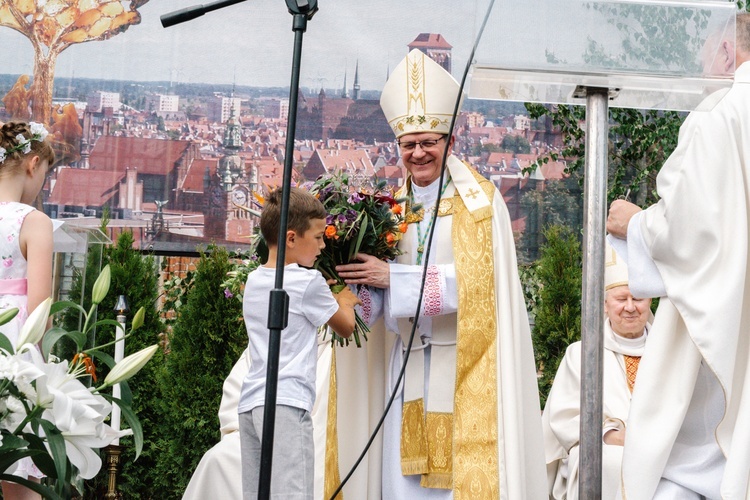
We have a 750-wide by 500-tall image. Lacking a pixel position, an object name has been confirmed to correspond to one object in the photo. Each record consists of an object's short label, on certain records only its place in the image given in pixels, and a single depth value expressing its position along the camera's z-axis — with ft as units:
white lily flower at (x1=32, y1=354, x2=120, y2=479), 6.41
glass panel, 10.03
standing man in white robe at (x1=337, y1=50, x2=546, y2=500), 14.11
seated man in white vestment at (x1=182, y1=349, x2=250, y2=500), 18.66
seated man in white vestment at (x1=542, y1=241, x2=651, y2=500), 18.60
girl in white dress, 11.93
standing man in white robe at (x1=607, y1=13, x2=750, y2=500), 10.11
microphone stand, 8.30
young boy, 11.73
